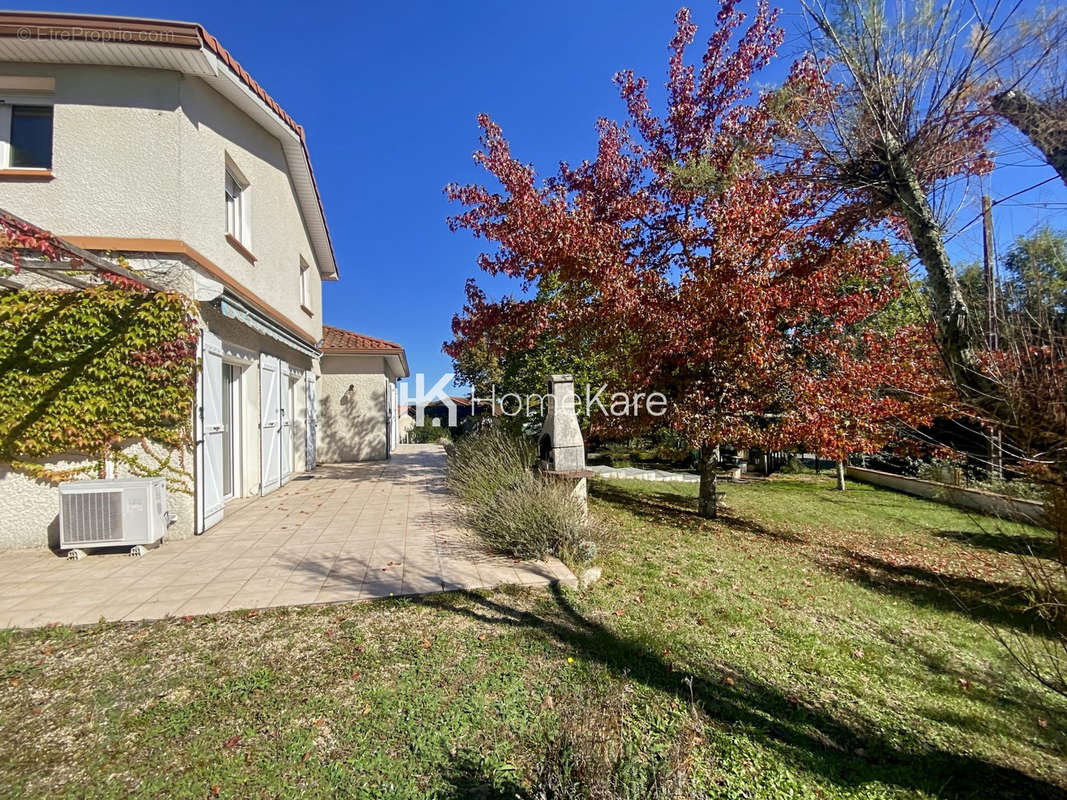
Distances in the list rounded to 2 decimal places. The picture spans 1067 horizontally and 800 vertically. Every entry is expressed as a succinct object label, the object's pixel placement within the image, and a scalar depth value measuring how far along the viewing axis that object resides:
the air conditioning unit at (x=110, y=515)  5.52
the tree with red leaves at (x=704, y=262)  6.83
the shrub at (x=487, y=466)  7.76
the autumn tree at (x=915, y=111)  2.79
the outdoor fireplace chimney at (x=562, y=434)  7.43
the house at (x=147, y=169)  6.12
